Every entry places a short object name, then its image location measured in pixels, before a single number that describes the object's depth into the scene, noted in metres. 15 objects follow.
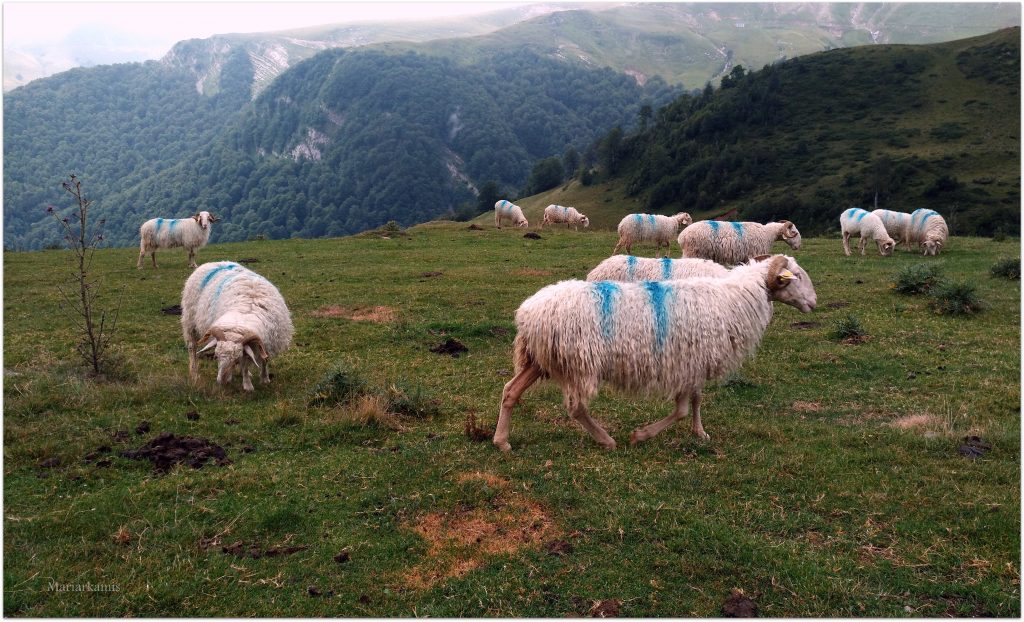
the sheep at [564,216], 48.54
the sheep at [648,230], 30.44
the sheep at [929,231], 26.22
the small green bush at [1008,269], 19.20
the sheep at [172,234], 25.36
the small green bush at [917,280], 17.34
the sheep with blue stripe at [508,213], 49.34
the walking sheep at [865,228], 26.56
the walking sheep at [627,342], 7.88
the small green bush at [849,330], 13.55
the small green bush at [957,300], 15.24
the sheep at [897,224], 27.80
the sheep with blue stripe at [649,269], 14.35
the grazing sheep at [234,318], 10.05
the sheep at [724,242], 22.22
